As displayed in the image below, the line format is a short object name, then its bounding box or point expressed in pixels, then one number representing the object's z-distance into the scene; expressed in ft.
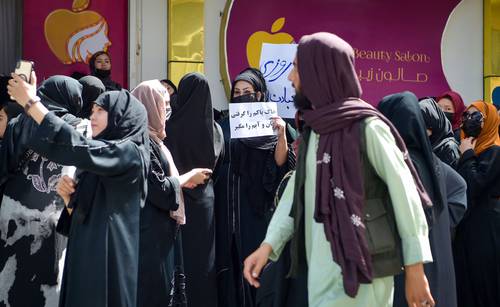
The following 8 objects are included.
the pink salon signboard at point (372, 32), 26.23
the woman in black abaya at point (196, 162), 16.94
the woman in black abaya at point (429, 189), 12.98
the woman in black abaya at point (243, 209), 18.24
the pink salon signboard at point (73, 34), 24.39
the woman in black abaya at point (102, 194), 11.92
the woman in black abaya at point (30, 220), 14.57
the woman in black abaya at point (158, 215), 14.23
